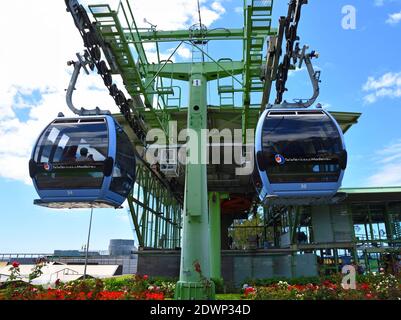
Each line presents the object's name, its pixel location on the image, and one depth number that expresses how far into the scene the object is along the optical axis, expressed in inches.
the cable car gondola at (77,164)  321.7
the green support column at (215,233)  808.1
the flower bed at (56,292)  277.7
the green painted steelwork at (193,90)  418.3
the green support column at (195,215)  441.1
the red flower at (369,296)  288.1
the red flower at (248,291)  410.6
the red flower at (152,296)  288.4
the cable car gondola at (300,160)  315.0
